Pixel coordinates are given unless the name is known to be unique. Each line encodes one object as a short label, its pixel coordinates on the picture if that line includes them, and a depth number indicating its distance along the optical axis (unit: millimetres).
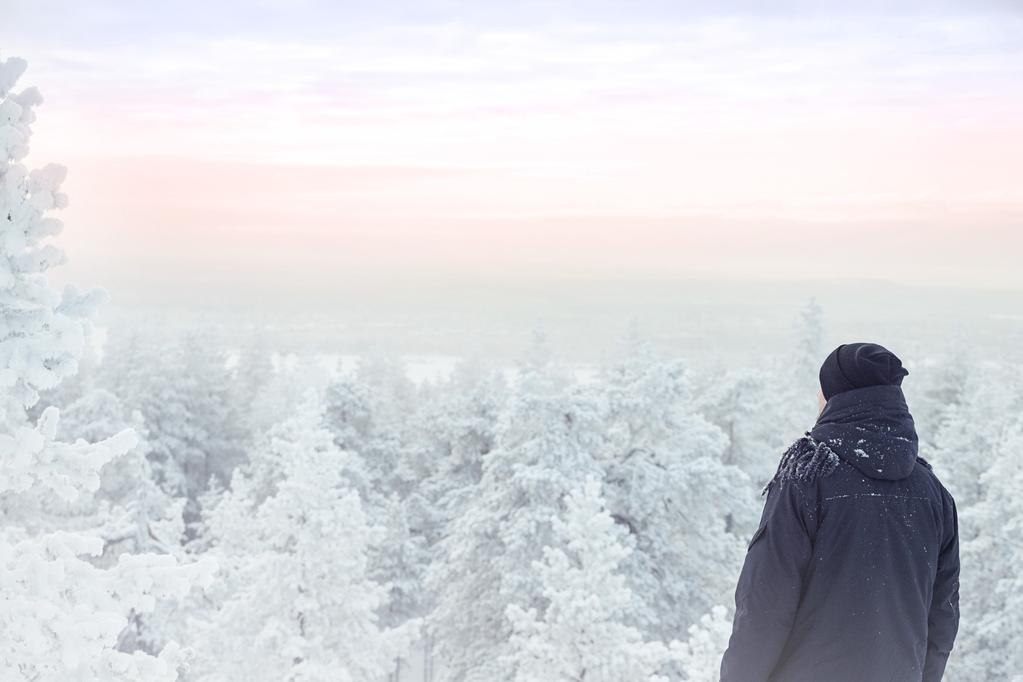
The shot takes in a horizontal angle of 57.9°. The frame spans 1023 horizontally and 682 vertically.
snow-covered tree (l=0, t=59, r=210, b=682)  5406
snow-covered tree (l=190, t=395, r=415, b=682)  14703
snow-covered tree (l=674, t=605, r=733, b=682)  11562
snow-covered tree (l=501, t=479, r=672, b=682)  13727
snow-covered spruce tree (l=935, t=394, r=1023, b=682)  17219
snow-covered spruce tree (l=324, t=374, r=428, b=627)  27812
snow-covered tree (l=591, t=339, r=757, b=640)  21469
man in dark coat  3246
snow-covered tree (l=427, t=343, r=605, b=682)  19547
